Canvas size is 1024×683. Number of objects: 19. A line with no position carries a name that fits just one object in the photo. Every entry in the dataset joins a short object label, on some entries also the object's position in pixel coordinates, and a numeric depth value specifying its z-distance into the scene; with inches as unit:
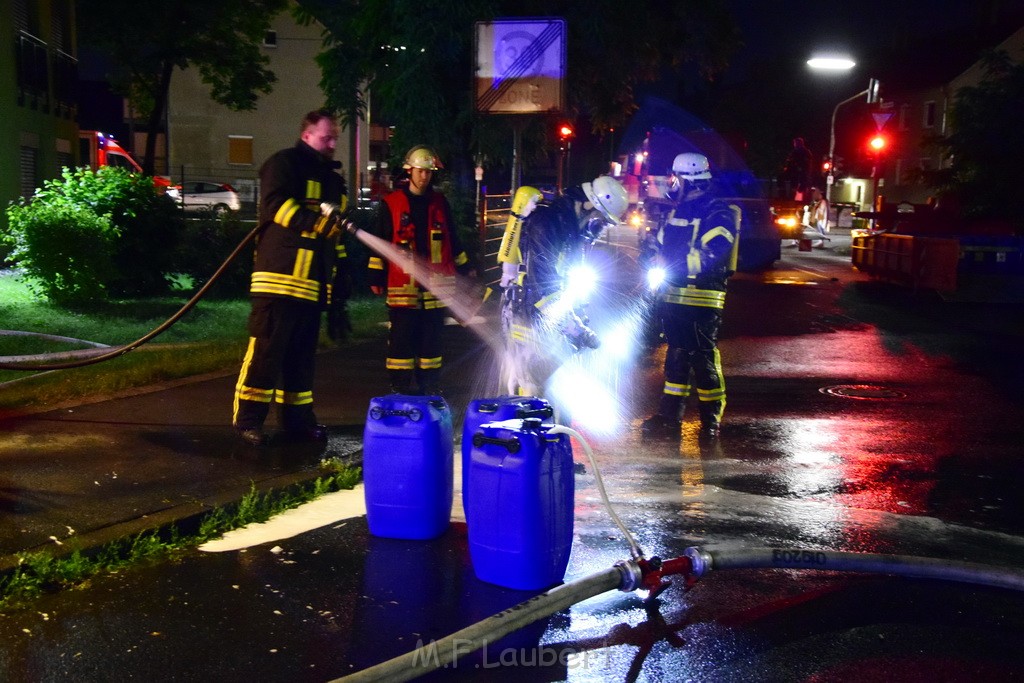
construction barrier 732.7
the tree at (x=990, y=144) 857.5
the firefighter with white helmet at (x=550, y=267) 303.4
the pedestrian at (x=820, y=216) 1457.4
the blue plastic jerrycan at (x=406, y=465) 225.5
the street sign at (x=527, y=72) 537.3
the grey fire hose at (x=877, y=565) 195.3
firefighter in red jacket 329.1
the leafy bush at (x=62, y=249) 513.7
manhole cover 412.5
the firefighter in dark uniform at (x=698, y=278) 333.7
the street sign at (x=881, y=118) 1280.8
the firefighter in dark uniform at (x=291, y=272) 284.2
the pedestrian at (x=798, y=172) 1214.9
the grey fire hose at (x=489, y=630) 156.5
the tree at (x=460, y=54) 715.4
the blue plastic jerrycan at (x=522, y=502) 196.9
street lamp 1354.6
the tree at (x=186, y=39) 1195.3
